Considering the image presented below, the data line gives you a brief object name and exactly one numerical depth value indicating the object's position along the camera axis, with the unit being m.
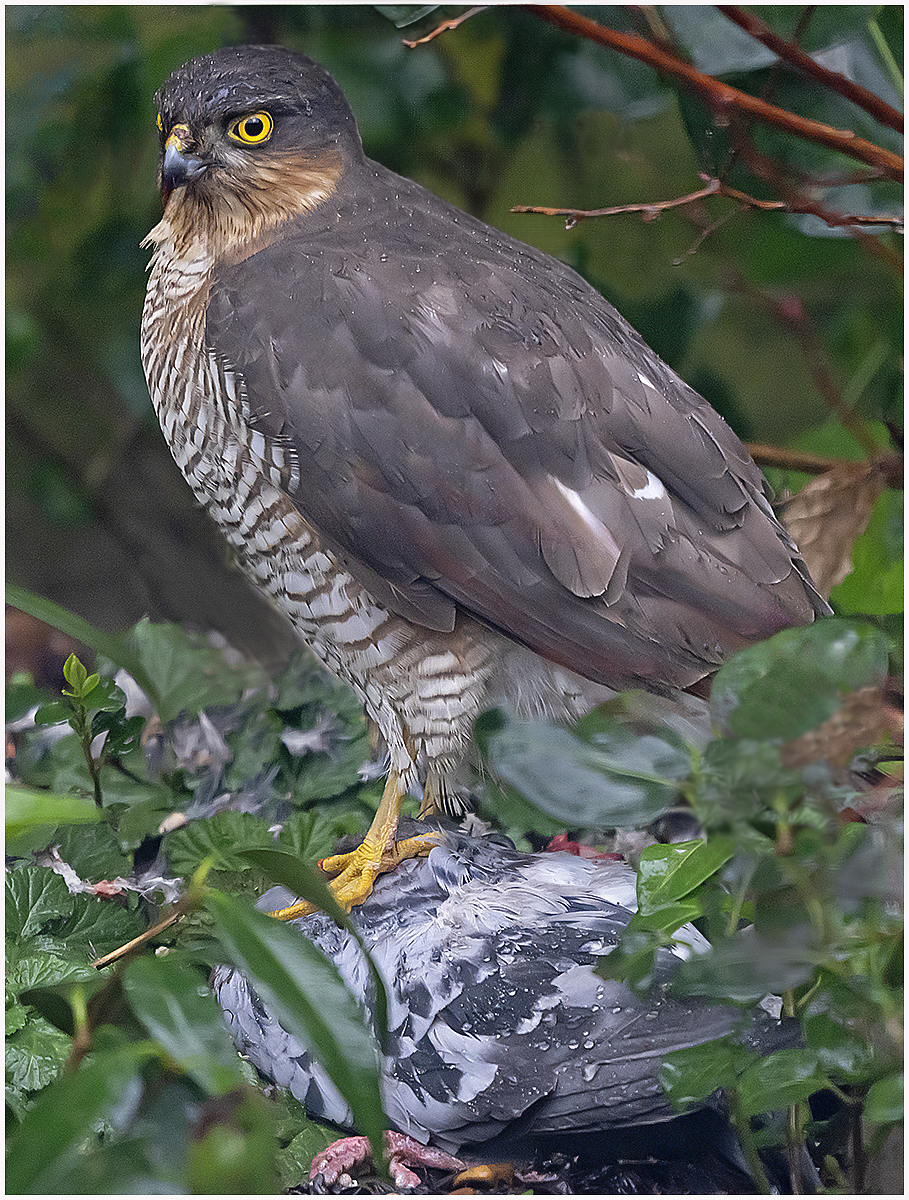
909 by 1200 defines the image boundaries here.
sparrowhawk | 5.77
